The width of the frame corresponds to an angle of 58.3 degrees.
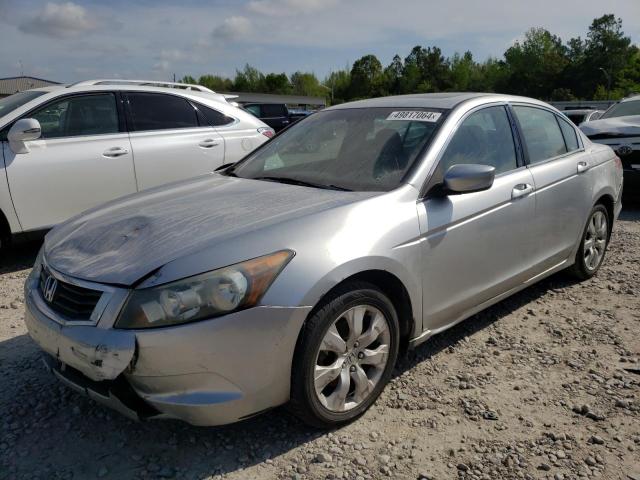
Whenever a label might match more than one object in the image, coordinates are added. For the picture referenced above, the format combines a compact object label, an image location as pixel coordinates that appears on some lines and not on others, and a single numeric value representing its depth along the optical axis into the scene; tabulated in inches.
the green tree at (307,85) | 4680.1
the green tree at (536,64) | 3294.8
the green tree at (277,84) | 4500.5
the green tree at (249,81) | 4579.2
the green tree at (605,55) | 3095.5
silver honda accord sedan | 89.6
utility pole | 2760.8
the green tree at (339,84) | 4436.5
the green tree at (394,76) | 4084.6
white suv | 196.9
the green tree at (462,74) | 3952.0
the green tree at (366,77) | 4146.2
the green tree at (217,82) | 4643.9
